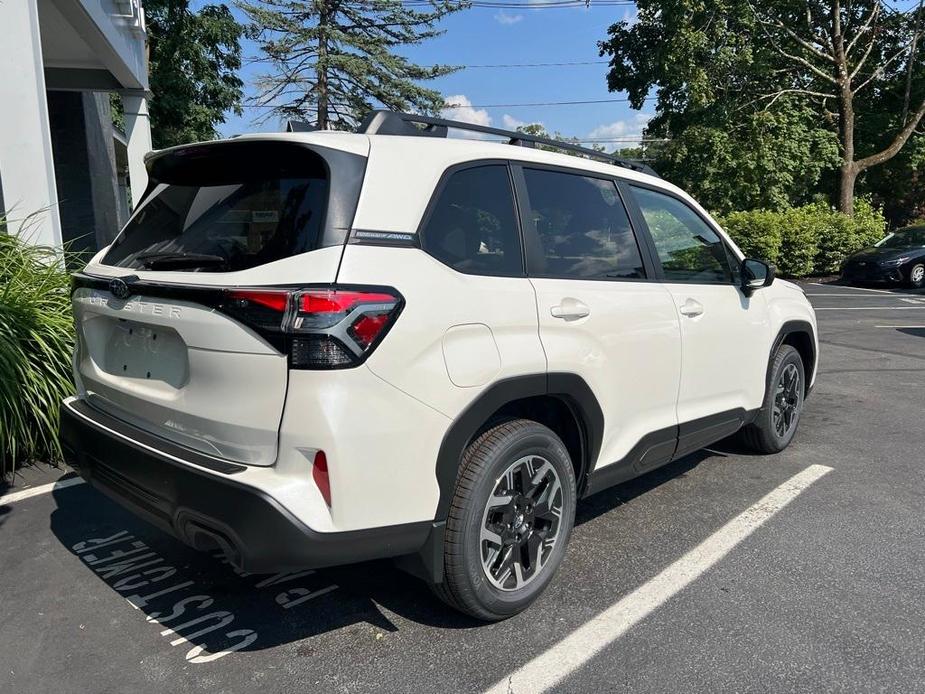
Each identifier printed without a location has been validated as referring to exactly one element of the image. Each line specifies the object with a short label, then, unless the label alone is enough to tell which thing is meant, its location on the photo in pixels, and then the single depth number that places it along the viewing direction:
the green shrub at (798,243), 18.86
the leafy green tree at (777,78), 19.69
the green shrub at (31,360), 4.22
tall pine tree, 25.22
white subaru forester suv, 2.24
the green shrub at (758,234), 18.33
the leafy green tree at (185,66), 24.28
